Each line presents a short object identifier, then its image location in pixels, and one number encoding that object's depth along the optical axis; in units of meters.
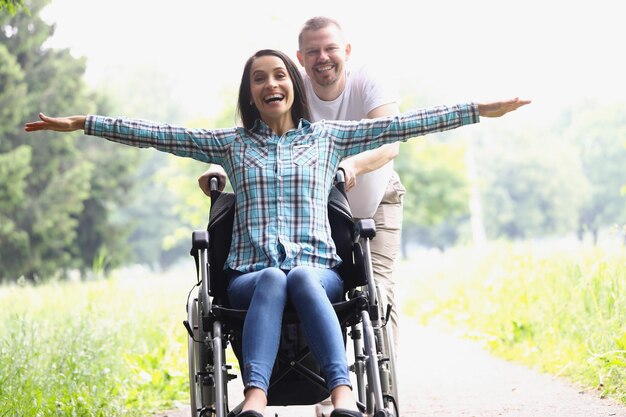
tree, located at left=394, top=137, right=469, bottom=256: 29.69
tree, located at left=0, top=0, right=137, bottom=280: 25.27
